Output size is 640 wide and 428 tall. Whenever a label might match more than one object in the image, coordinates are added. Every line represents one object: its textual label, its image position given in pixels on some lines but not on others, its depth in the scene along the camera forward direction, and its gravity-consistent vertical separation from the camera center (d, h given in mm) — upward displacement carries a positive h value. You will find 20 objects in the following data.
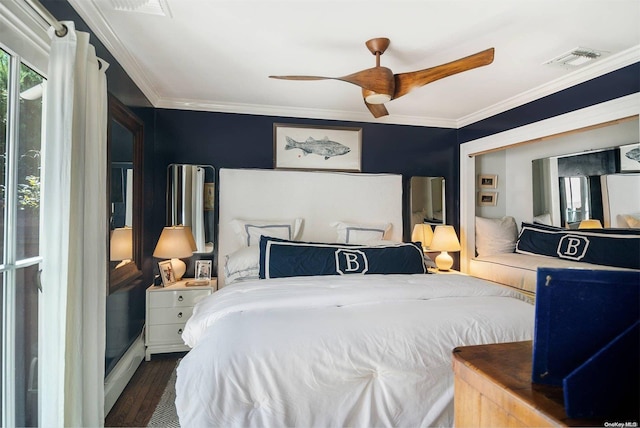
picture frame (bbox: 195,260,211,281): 3163 -506
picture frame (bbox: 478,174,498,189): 4031 +451
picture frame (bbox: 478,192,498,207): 4023 +222
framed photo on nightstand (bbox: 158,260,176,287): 2881 -493
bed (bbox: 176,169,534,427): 1317 -574
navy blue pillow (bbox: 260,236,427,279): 2578 -346
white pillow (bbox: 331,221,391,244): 3321 -160
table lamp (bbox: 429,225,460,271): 3541 -301
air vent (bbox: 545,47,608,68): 2181 +1125
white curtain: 1317 -89
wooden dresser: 558 -336
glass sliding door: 1268 -48
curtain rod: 1201 +807
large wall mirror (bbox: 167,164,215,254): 3205 +166
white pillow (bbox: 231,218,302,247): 3148 -113
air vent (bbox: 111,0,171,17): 1700 +1165
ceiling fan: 1929 +879
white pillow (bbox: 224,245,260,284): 2785 -416
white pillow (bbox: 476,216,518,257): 3764 -233
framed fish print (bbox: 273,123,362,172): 3467 +787
